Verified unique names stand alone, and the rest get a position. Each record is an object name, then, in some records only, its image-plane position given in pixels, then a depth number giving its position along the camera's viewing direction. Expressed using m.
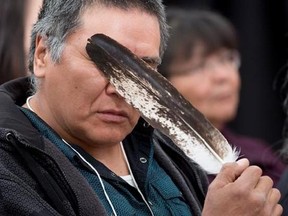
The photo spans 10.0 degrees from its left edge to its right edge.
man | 3.63
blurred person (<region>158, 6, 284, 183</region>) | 6.67
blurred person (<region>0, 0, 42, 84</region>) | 5.05
